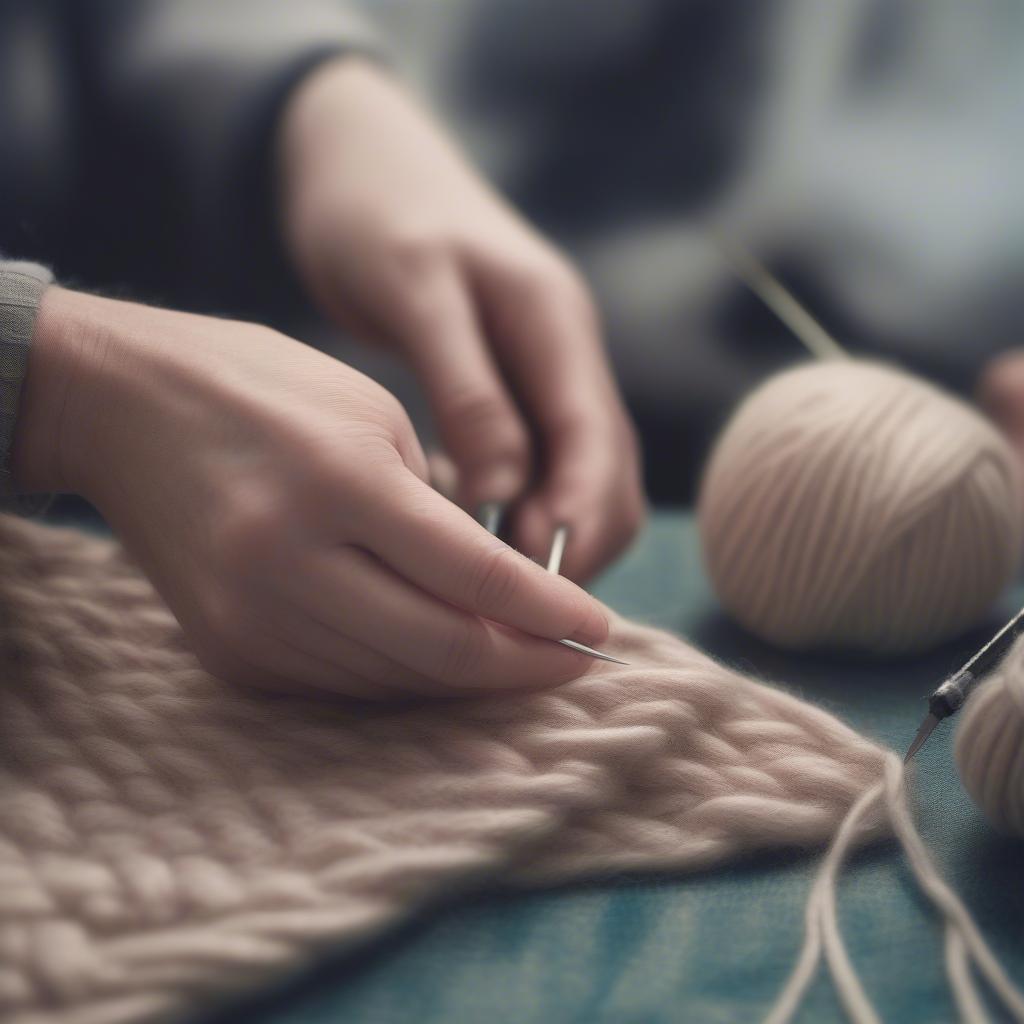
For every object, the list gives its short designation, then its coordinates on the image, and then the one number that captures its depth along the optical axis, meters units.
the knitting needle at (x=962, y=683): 0.42
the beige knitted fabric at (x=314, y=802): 0.35
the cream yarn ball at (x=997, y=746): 0.38
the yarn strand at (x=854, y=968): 0.34
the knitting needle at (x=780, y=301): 0.84
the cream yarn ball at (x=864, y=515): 0.58
